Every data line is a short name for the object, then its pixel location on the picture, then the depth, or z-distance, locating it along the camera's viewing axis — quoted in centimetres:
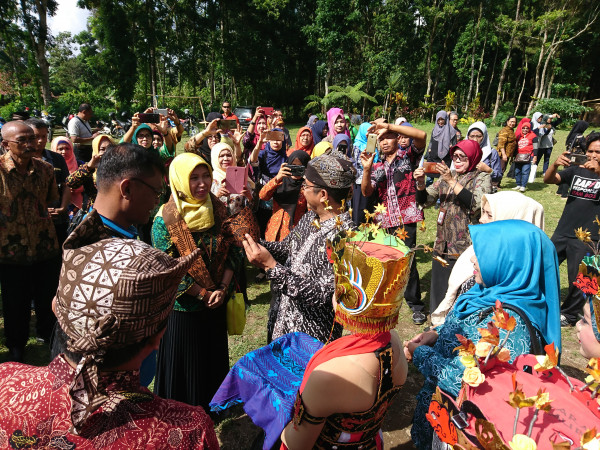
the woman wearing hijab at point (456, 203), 392
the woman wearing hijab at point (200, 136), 497
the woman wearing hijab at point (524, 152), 1038
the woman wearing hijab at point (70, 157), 459
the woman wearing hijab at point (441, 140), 959
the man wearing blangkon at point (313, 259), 234
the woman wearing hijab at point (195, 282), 269
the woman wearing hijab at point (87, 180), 396
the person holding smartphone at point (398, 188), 462
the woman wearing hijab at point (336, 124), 770
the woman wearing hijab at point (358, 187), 537
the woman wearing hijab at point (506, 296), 188
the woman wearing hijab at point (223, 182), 398
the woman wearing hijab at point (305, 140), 659
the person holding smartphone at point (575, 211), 421
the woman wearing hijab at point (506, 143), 1063
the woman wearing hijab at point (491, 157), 803
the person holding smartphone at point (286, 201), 487
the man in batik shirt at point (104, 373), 101
